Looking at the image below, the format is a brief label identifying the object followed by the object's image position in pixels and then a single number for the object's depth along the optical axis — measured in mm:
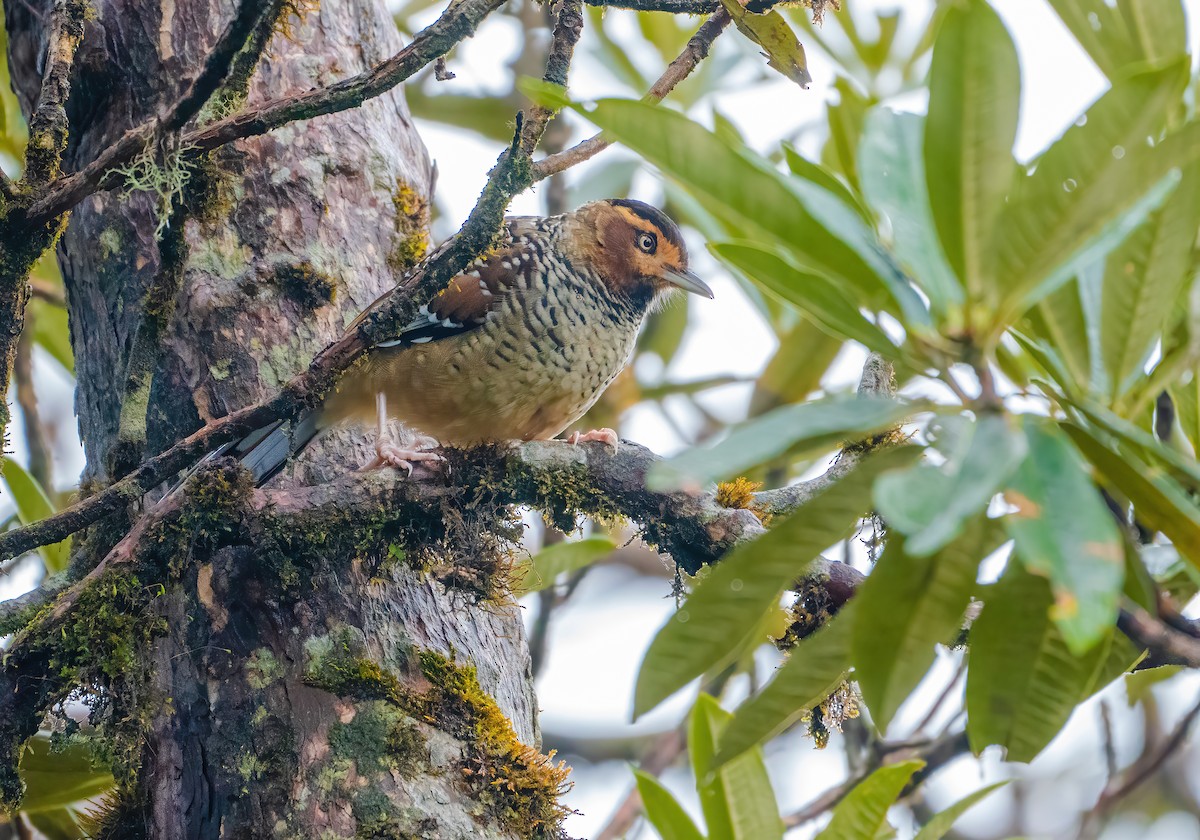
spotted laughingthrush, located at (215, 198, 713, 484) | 6512
